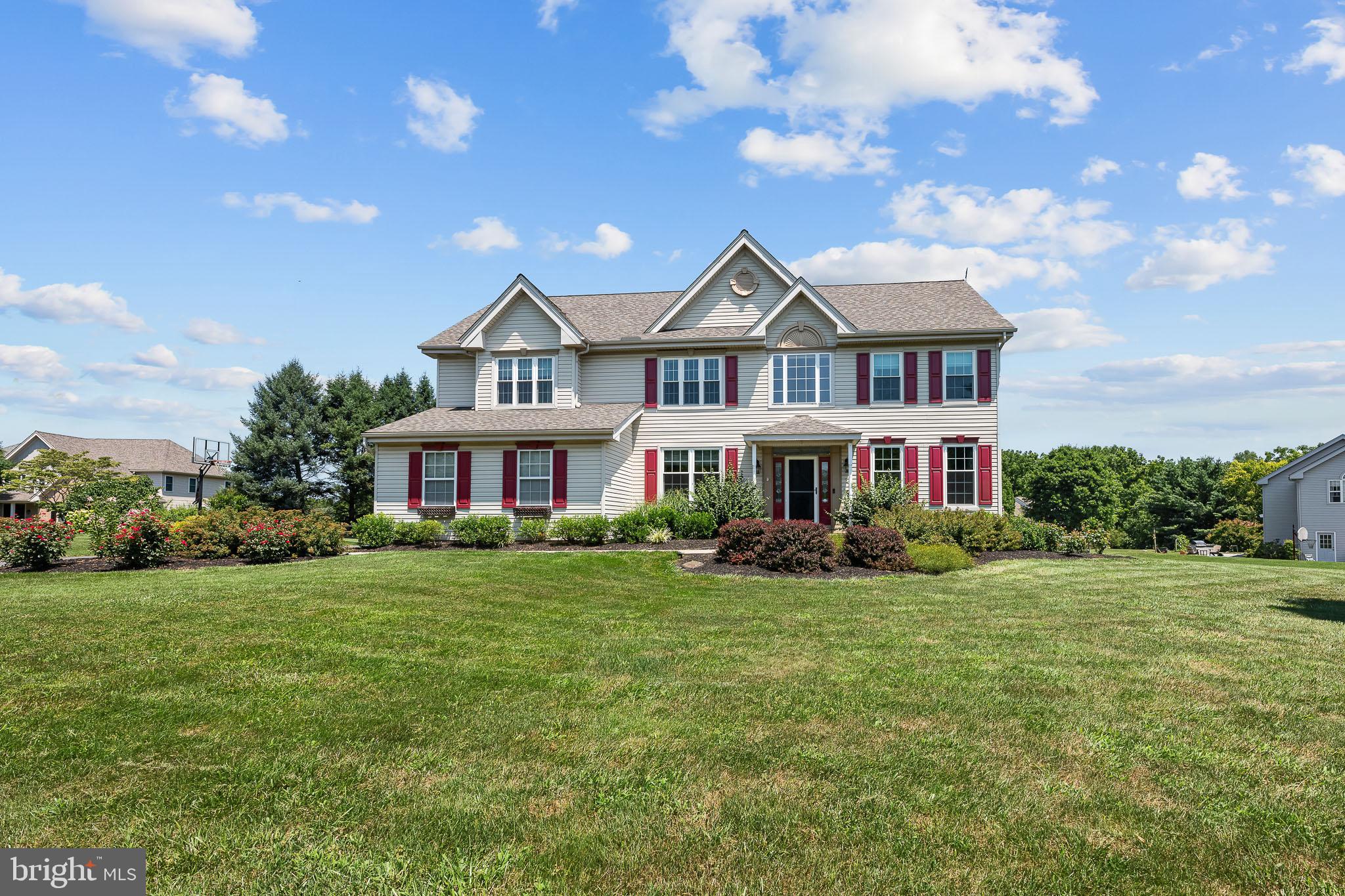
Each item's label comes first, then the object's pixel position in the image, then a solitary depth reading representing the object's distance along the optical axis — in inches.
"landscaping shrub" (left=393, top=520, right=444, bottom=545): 863.7
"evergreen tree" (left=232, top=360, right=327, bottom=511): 1353.3
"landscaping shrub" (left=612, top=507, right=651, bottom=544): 829.8
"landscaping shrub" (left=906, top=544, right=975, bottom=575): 633.6
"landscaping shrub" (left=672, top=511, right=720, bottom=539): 836.6
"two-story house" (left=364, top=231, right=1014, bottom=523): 910.4
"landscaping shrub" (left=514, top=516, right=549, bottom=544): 878.4
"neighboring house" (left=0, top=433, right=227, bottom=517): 2064.5
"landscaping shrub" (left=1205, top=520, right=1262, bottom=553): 1610.5
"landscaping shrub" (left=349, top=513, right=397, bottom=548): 841.5
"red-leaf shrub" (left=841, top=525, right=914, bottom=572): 631.8
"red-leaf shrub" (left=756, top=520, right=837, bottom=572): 608.4
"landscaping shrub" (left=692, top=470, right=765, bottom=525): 863.7
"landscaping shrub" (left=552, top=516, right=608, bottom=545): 832.3
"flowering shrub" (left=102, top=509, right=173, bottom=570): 616.4
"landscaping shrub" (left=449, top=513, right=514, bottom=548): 840.9
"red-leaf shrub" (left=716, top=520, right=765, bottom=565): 638.5
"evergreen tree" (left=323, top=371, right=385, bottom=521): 1390.3
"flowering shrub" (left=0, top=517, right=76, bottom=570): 609.6
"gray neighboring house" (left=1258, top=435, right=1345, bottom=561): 1397.6
